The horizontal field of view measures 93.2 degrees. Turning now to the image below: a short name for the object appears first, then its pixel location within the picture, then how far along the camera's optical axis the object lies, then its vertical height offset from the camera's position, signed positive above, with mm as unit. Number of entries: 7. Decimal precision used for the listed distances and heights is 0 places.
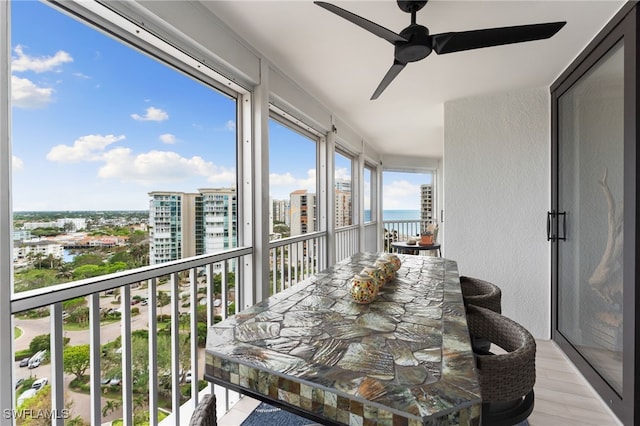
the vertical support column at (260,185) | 2264 +203
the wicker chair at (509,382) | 954 -550
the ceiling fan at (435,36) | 1384 +839
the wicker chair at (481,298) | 1365 -479
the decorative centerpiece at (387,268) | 1562 -302
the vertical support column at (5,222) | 994 -33
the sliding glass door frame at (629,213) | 1657 -16
